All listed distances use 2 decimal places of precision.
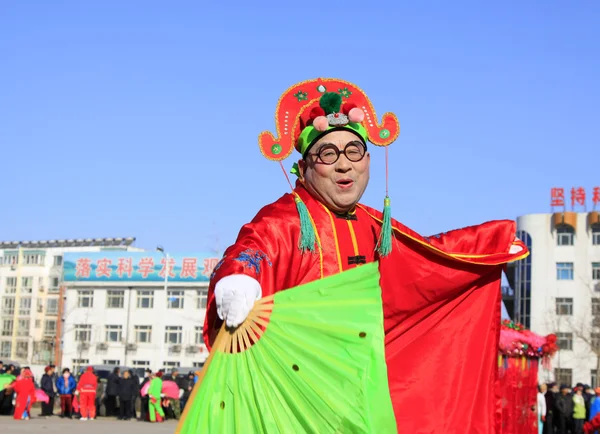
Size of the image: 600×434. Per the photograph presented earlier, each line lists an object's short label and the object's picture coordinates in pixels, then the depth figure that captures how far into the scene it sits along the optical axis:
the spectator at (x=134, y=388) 19.28
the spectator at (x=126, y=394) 19.12
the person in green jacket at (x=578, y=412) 17.61
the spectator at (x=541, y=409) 16.25
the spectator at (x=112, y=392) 19.30
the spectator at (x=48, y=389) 19.25
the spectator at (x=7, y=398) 18.84
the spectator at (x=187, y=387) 20.03
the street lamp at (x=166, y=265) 50.50
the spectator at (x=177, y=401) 19.94
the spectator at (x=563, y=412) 17.67
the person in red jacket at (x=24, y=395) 17.74
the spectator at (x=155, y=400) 18.53
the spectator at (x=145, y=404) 19.08
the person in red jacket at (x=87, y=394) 18.83
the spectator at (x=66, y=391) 19.36
